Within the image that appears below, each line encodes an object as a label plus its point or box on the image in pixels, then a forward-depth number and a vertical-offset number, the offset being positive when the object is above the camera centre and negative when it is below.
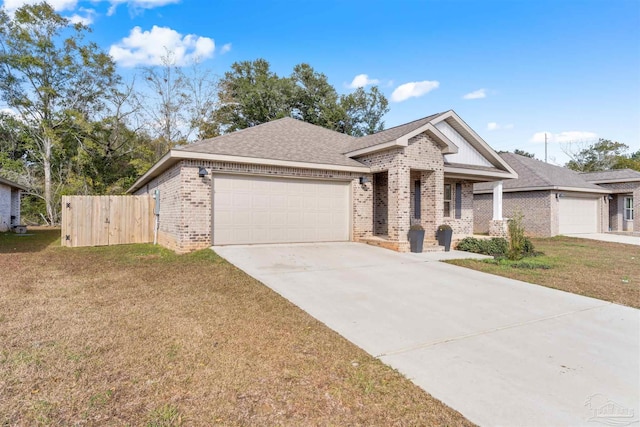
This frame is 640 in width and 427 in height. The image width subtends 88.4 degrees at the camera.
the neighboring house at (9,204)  17.97 +0.82
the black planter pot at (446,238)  11.25 -0.65
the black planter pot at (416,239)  10.31 -0.64
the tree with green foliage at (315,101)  29.92 +10.80
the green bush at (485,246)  10.62 -0.90
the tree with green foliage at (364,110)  31.95 +10.74
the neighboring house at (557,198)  18.58 +1.31
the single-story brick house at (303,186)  9.49 +1.08
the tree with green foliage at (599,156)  42.16 +8.40
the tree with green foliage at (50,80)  22.39 +9.90
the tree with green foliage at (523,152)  51.19 +10.54
